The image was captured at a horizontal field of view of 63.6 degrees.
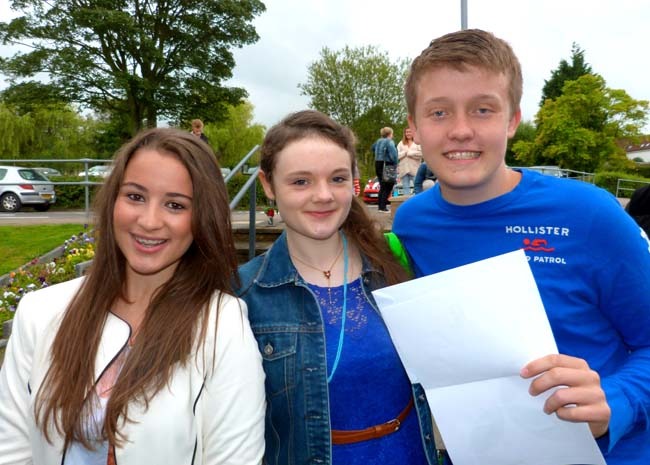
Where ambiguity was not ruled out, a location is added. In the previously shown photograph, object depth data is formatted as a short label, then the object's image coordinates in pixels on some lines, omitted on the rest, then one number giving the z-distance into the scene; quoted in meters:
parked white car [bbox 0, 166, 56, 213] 15.86
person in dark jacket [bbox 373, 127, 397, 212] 11.17
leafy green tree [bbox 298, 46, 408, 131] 37.56
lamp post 7.11
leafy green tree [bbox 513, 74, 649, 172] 38.00
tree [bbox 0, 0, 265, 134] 24.61
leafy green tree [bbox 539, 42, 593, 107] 51.56
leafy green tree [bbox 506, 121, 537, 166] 50.43
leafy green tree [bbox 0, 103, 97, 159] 32.38
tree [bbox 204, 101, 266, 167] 37.12
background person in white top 11.61
